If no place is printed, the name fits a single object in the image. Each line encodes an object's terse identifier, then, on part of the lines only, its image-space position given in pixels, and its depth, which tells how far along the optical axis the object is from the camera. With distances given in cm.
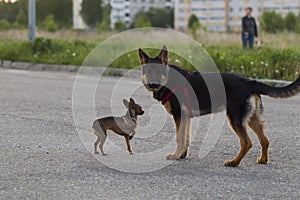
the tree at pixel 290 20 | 4132
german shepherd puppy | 605
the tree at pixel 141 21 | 5158
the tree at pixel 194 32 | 2689
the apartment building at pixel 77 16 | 4627
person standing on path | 2055
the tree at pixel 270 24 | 2647
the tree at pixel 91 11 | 4784
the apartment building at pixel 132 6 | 9525
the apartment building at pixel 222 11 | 9481
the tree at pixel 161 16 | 8912
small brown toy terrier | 615
